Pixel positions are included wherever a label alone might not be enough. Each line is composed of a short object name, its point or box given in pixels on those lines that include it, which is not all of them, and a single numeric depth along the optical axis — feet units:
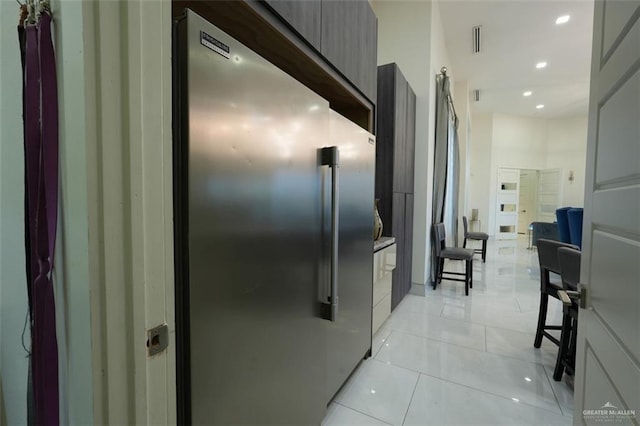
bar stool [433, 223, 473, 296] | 12.00
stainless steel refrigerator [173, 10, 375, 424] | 2.26
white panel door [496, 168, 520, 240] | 27.73
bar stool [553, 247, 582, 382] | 5.89
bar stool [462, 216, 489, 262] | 17.93
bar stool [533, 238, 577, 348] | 7.03
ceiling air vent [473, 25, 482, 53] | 14.34
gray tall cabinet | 9.27
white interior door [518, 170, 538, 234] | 31.01
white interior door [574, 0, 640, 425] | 2.40
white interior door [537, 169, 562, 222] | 28.60
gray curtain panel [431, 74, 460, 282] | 13.01
